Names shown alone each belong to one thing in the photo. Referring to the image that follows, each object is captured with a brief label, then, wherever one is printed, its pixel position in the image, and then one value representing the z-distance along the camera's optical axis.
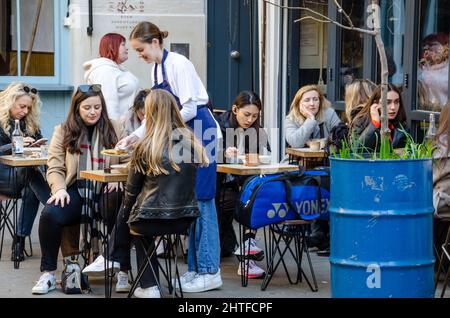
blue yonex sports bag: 10.76
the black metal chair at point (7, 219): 12.77
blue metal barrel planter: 8.83
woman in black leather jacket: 10.03
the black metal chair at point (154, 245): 10.21
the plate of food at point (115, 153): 10.71
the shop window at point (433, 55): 13.33
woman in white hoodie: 14.76
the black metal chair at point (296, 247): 11.33
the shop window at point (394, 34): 14.44
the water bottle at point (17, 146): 12.56
